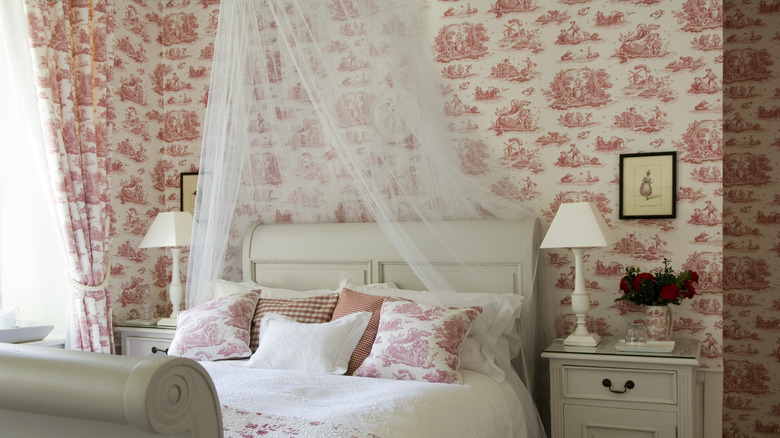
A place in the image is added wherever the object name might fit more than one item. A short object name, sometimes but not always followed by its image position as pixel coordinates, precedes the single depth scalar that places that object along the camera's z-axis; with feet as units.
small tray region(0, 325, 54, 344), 11.86
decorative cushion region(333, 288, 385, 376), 10.66
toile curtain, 12.48
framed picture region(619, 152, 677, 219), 11.93
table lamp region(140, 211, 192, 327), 13.73
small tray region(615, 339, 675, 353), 10.72
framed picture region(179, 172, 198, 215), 15.35
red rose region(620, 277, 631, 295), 11.65
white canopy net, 10.88
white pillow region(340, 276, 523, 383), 10.69
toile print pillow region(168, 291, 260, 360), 11.44
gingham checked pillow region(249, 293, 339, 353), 11.73
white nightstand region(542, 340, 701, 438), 10.39
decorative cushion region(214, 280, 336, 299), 12.52
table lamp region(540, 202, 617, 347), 11.07
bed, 5.24
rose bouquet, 11.12
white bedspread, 7.92
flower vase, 11.26
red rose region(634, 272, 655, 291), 11.37
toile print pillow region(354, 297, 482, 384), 9.97
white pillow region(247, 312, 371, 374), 10.44
